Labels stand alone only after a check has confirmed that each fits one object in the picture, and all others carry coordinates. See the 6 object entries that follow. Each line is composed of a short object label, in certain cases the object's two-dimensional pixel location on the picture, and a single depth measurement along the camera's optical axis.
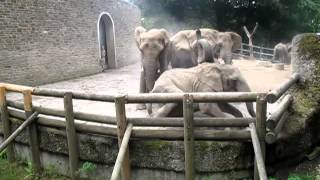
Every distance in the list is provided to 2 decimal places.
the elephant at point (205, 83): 4.54
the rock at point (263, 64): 13.87
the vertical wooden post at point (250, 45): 19.45
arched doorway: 14.71
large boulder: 4.24
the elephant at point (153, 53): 5.69
